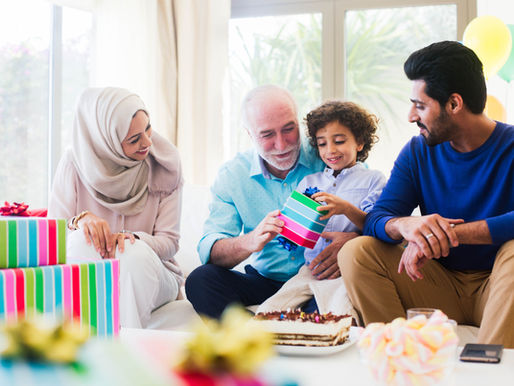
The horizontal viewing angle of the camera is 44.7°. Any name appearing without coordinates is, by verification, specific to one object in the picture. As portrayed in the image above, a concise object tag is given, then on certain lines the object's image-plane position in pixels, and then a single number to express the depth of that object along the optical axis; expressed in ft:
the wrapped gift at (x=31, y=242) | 3.98
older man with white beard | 7.39
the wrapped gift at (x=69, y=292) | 3.83
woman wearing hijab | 8.02
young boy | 7.04
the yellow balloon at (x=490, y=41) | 9.97
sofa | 9.26
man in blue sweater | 6.40
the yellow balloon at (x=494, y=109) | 10.87
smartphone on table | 3.91
